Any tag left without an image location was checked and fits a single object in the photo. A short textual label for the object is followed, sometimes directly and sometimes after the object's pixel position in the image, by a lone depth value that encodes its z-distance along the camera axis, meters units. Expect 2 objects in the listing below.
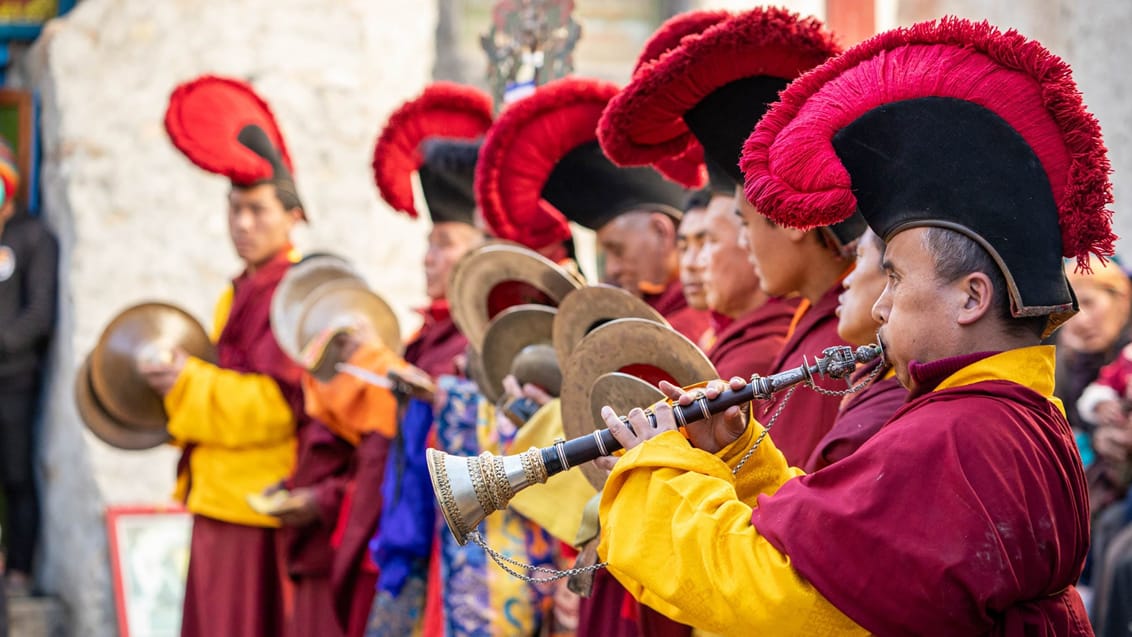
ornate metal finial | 5.66
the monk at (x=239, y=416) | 5.94
